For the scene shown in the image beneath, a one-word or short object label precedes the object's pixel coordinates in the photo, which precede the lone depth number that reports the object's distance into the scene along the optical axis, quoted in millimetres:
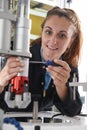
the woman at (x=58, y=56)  799
